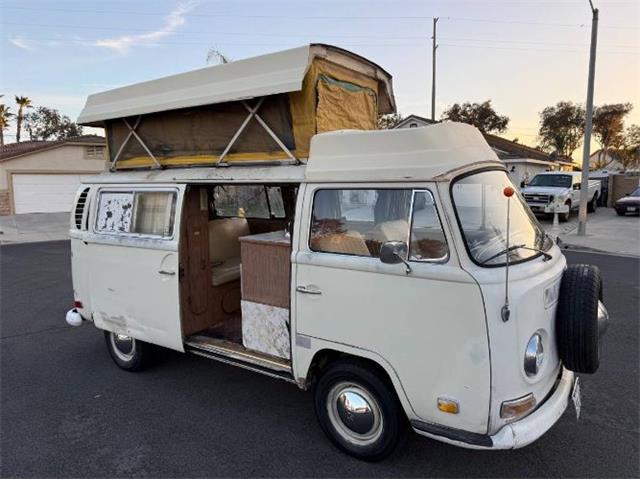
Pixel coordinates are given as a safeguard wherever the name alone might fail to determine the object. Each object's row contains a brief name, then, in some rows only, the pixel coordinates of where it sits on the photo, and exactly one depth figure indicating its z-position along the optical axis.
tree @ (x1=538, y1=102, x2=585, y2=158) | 47.69
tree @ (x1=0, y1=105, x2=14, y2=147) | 44.78
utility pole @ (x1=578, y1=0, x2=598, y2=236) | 14.12
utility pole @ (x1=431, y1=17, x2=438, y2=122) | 24.86
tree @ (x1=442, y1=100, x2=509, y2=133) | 48.31
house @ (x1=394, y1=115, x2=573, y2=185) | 27.36
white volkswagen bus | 2.69
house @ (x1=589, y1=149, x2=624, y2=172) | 56.47
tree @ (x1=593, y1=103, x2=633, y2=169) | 46.56
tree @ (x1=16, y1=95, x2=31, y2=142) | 47.69
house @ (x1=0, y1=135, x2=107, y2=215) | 23.20
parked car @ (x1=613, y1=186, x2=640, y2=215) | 20.68
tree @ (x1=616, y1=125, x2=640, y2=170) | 50.59
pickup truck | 18.47
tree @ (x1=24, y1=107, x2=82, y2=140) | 54.25
